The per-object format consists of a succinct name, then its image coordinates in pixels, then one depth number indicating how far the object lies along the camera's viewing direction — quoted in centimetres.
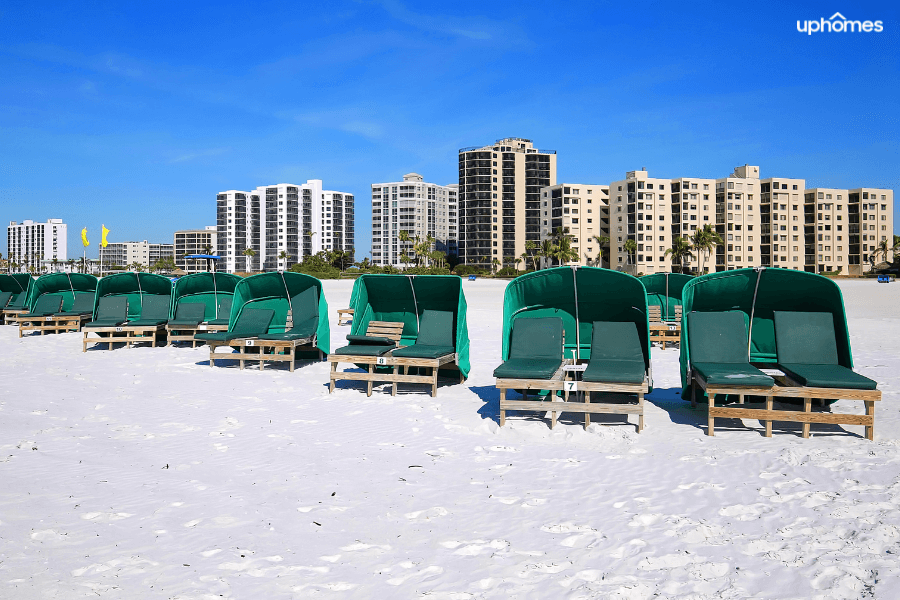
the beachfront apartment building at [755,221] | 10431
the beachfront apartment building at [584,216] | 11044
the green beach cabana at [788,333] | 741
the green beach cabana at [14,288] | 2269
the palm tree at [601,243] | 10620
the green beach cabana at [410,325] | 1024
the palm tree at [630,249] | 9988
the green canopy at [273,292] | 1399
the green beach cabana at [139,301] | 1627
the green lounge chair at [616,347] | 888
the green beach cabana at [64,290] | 2073
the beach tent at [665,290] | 1712
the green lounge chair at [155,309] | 1718
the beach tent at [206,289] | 1742
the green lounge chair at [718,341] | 865
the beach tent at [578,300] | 962
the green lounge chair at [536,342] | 940
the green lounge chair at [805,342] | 868
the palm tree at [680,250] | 9942
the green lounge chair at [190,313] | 1650
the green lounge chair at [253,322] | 1351
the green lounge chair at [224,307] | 1686
